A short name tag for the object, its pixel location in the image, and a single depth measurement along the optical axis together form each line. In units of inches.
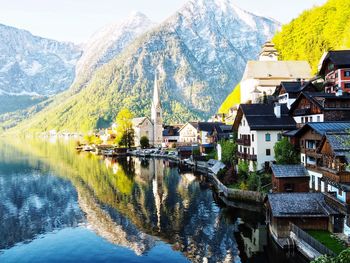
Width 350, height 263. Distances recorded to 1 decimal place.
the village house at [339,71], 3191.4
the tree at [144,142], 7020.7
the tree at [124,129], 6884.8
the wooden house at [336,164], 1598.2
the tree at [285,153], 2367.1
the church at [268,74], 5136.8
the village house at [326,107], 2422.5
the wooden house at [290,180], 2076.8
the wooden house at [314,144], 1996.8
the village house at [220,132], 4382.4
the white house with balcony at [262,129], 2728.8
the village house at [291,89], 3157.7
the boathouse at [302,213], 1593.3
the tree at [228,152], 3253.0
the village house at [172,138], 7753.0
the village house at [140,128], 7810.0
